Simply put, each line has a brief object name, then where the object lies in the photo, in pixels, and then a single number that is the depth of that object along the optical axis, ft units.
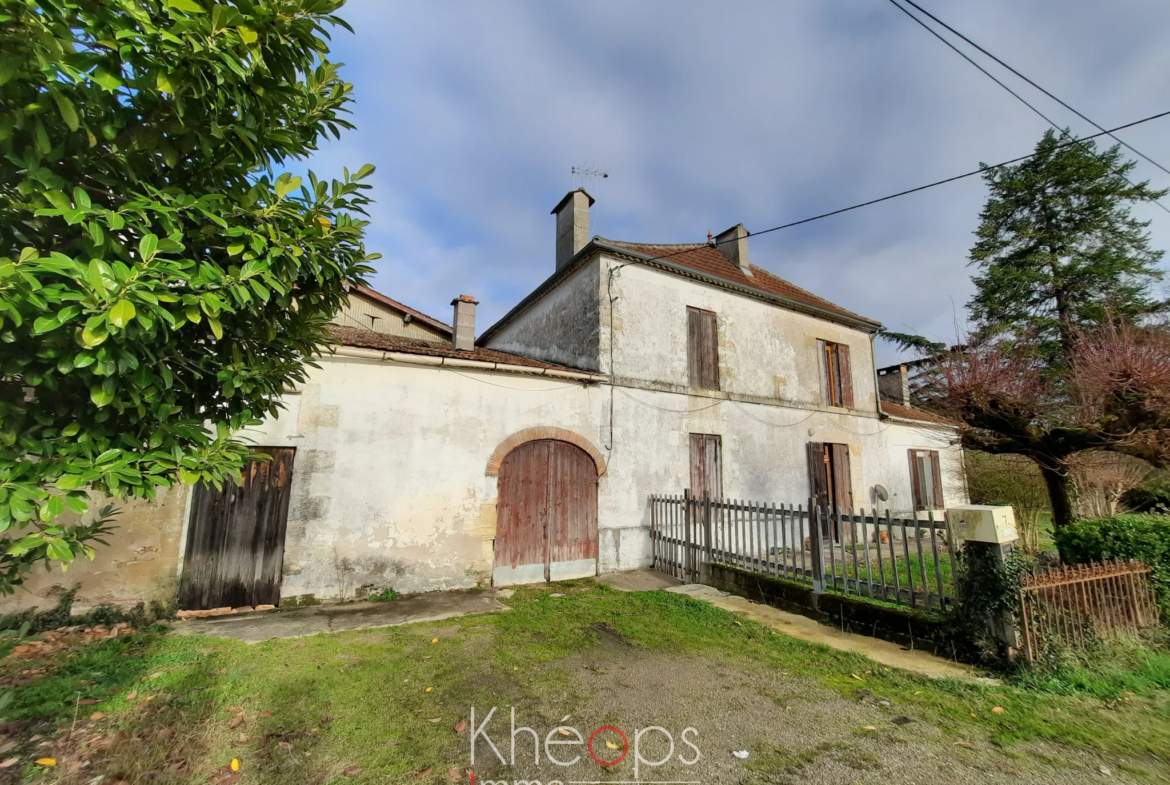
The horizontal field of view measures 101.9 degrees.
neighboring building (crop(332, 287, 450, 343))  54.08
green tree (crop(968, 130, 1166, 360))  61.11
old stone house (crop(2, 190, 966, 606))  22.58
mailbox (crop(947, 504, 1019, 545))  14.11
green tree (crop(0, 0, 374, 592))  5.61
